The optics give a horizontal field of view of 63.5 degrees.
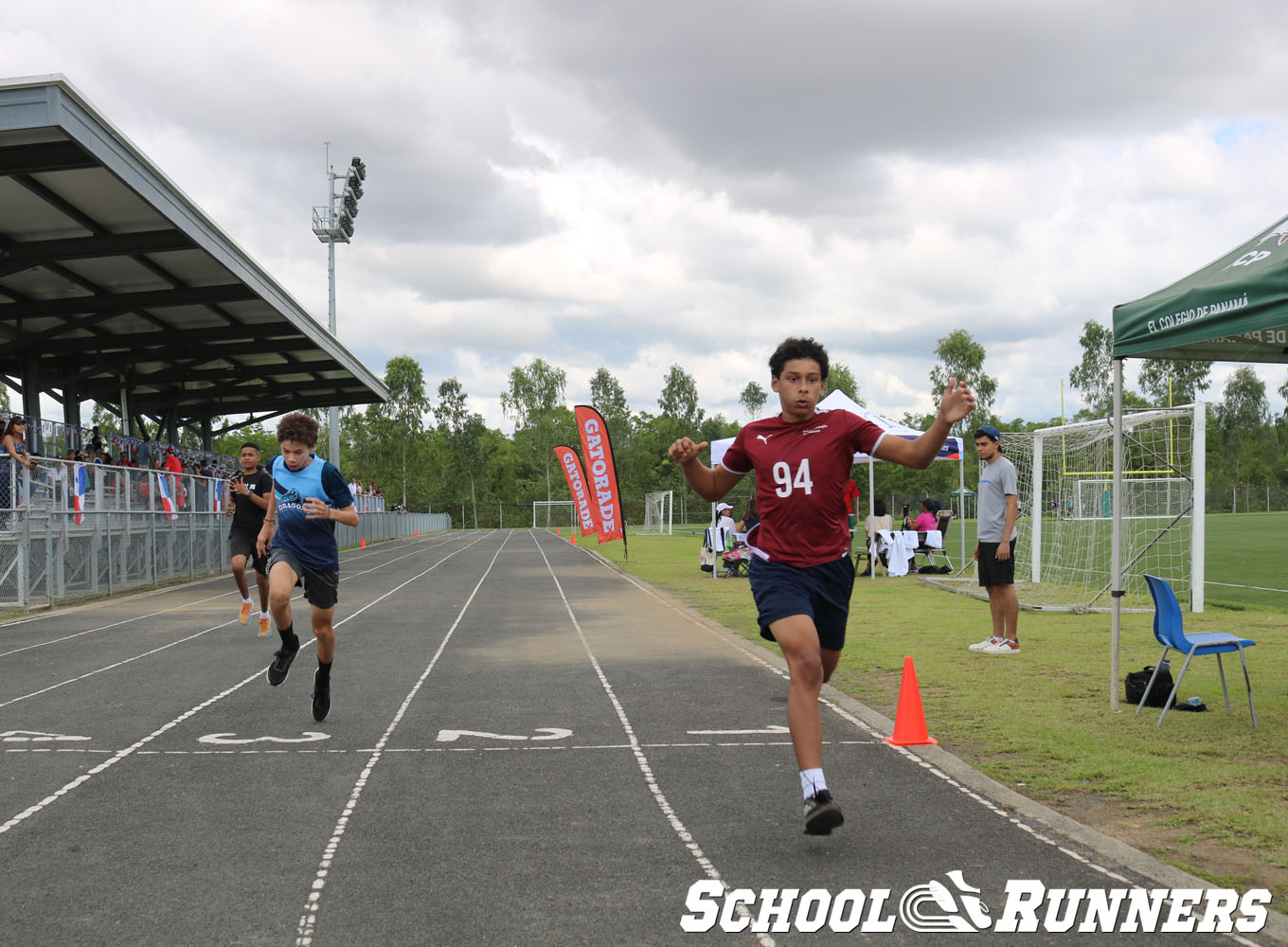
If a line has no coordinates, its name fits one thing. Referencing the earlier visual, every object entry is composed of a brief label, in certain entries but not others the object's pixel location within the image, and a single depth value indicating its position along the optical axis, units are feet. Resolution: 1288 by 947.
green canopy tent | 18.17
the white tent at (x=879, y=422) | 60.44
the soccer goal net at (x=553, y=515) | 293.02
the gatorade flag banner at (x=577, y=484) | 95.86
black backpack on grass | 23.11
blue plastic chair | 20.95
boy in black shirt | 37.16
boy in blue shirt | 22.68
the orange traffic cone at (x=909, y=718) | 20.30
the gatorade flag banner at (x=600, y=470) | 82.02
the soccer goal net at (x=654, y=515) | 207.67
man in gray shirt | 30.96
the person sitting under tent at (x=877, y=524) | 62.69
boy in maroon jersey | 14.40
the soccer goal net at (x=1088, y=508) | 49.70
